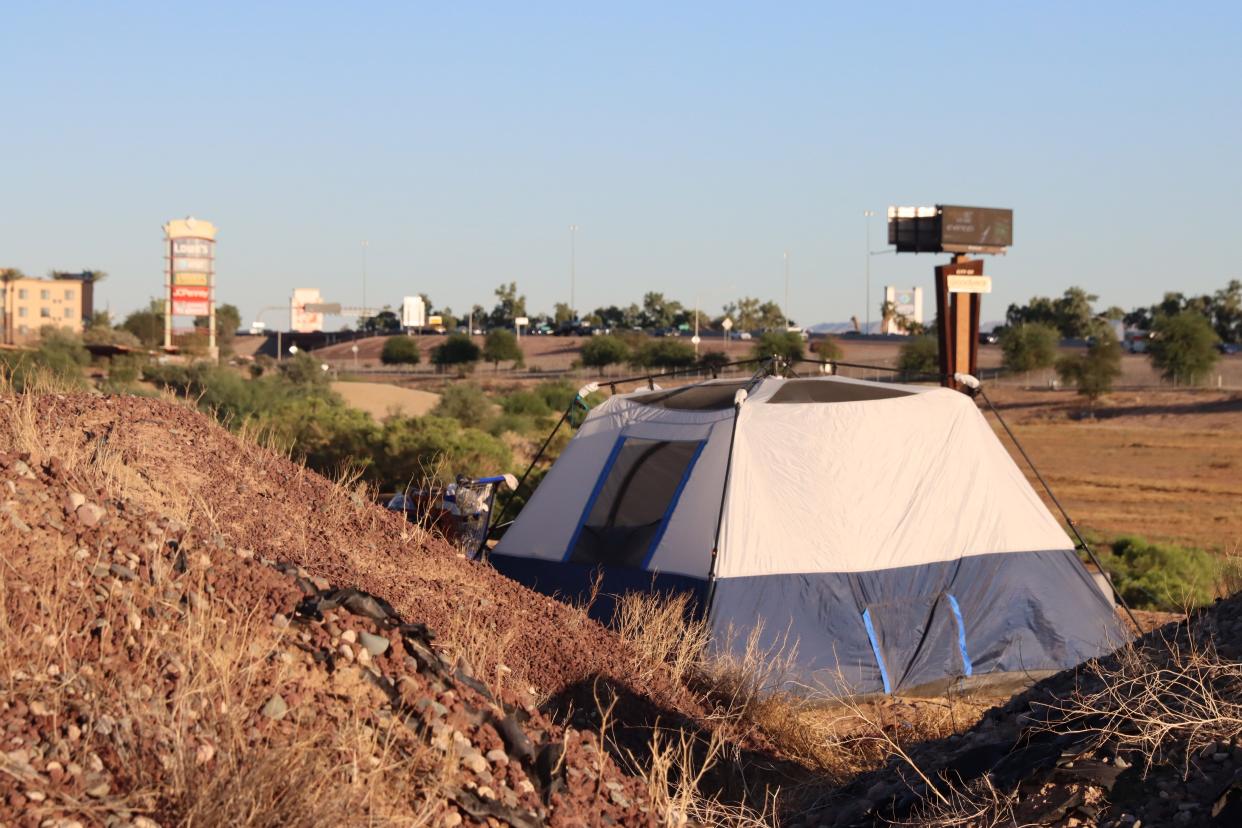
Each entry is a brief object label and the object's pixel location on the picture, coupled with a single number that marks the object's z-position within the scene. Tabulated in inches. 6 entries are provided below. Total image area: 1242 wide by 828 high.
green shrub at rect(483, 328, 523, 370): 3777.1
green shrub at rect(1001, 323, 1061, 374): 3065.9
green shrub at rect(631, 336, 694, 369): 3417.8
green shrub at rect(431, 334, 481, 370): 3676.2
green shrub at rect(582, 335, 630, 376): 3563.0
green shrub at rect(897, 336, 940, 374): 3011.8
